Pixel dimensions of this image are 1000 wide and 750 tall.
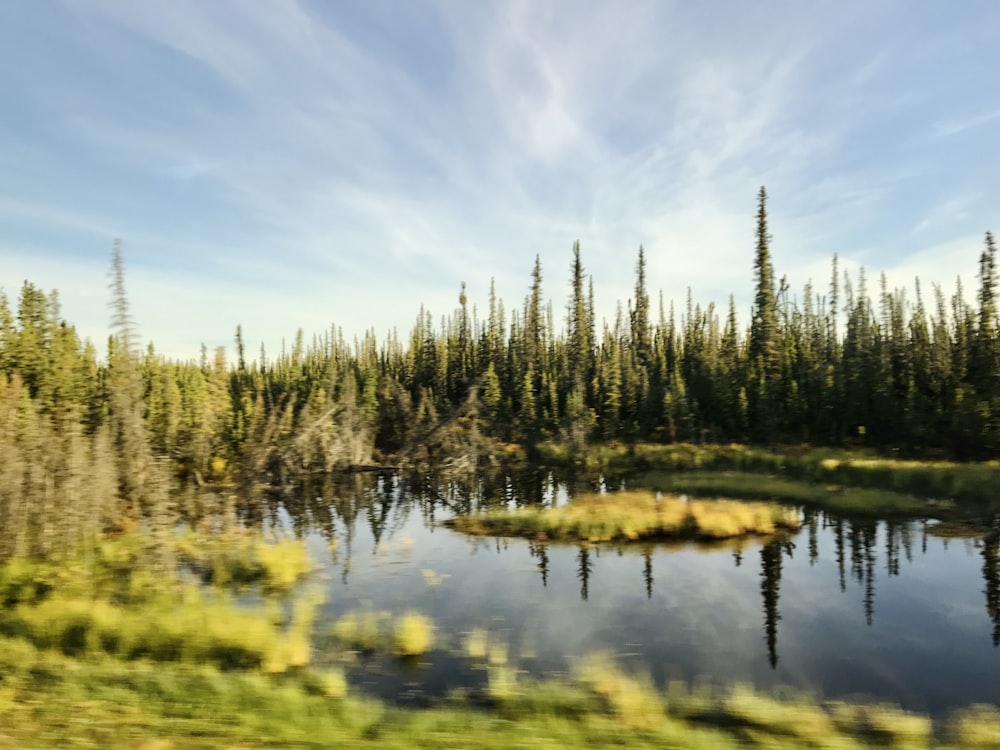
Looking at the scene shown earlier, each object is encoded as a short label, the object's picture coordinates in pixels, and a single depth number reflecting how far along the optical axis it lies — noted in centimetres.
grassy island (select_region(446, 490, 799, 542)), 3185
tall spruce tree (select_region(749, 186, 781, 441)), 6550
